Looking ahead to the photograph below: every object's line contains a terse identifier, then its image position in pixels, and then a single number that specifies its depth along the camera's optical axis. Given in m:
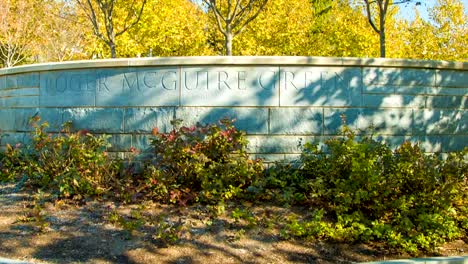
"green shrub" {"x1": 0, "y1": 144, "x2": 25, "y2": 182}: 7.42
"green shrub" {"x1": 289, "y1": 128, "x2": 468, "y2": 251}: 5.41
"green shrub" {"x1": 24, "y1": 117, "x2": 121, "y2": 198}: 6.39
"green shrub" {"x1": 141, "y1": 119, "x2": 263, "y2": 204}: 6.24
